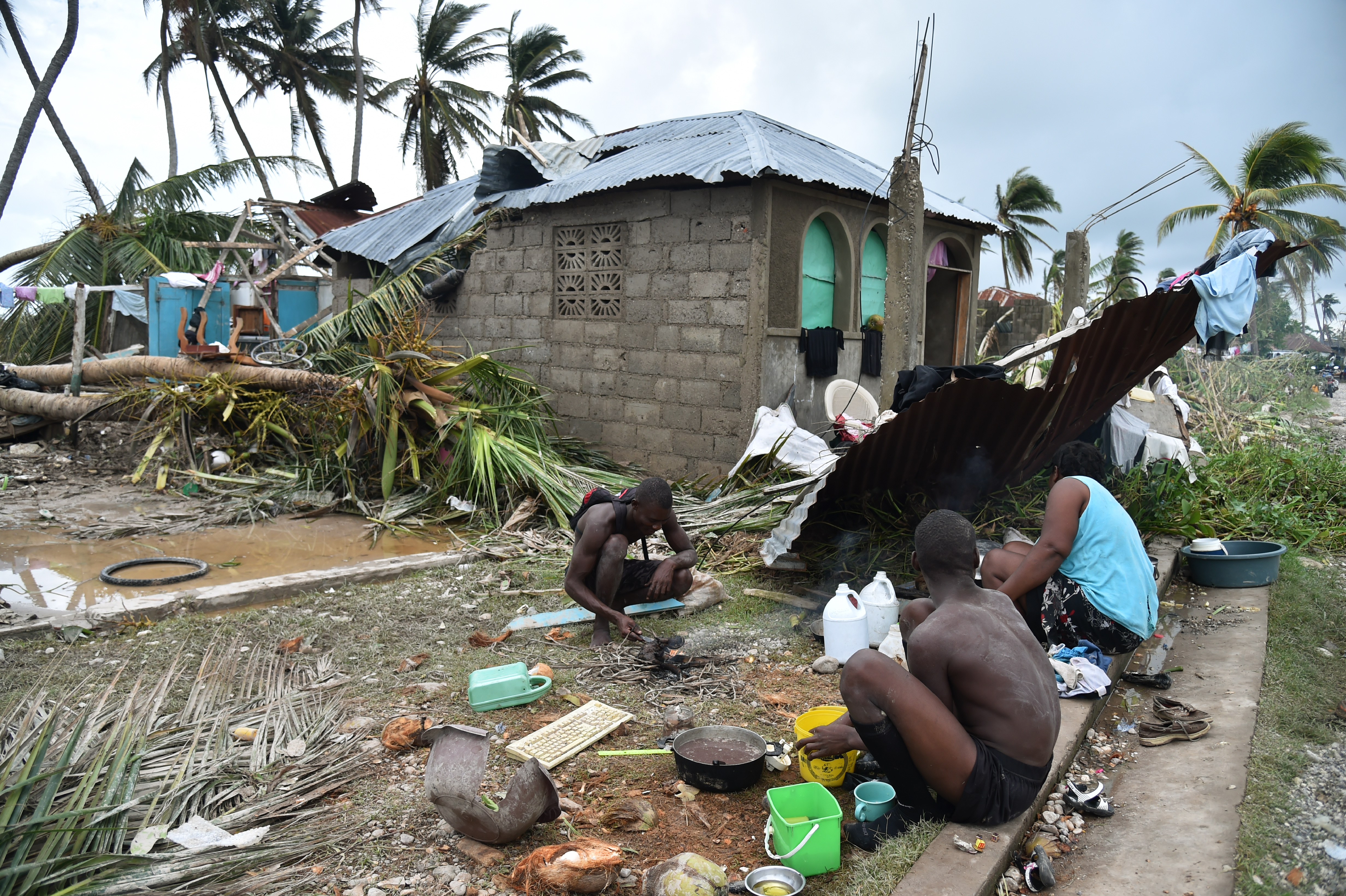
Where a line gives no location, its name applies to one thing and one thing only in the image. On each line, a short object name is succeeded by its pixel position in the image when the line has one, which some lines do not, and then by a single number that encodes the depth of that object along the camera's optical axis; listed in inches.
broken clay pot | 98.7
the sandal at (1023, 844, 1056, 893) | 101.0
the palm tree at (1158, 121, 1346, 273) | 761.0
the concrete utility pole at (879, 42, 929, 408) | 257.6
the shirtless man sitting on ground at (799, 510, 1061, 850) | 97.0
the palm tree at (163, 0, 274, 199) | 847.1
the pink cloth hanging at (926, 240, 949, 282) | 433.1
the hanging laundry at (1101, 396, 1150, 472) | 248.1
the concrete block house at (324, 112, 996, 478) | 309.1
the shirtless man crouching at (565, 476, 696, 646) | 168.1
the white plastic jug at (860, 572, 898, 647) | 171.0
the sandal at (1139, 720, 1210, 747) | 140.2
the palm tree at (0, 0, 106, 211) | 748.6
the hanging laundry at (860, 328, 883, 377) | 370.6
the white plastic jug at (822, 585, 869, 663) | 163.3
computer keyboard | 124.3
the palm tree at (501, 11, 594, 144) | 991.0
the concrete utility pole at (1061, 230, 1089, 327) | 378.6
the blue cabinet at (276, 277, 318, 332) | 618.2
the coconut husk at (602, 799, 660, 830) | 108.7
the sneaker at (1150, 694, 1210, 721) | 145.5
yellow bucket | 115.2
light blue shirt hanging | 173.0
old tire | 218.8
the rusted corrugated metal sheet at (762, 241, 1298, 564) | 177.3
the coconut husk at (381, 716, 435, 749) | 126.2
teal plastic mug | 106.9
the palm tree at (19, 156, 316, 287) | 631.2
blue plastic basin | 223.3
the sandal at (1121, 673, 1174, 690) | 163.5
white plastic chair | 326.6
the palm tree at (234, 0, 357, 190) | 934.4
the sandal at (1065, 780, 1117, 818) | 118.6
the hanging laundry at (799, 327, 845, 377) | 332.5
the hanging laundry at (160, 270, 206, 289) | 543.2
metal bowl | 93.4
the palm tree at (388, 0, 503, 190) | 949.8
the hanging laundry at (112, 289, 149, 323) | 609.0
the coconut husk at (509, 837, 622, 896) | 91.7
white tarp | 266.2
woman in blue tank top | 145.4
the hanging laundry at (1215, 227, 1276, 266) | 172.9
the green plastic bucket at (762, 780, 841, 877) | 96.0
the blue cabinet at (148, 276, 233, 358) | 553.9
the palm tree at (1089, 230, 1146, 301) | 1327.5
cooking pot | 115.4
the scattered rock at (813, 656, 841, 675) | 162.2
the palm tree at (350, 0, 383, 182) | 952.3
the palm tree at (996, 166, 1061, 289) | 1127.6
